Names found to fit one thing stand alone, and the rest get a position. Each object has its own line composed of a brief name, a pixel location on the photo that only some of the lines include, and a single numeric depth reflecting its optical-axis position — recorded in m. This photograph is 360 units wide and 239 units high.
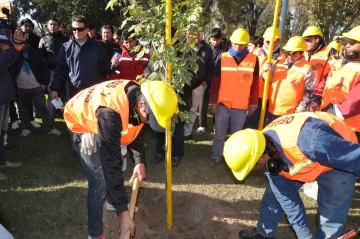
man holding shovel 2.42
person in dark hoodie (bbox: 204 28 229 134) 6.34
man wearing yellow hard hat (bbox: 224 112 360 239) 2.40
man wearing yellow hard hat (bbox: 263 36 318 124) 4.53
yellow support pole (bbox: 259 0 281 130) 3.85
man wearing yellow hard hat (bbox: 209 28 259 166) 4.64
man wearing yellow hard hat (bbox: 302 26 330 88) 4.82
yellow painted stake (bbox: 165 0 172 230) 2.94
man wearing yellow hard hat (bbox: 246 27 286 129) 5.06
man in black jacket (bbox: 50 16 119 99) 4.64
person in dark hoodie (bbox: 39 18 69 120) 6.31
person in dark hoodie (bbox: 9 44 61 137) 5.67
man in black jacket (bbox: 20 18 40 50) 6.61
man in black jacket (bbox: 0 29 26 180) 4.22
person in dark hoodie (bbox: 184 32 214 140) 5.15
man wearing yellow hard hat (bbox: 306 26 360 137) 3.61
